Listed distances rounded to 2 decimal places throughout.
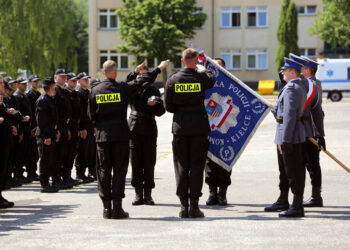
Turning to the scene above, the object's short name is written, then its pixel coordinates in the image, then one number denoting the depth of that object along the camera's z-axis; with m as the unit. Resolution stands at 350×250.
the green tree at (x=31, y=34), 49.69
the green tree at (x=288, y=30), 57.03
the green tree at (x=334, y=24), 54.88
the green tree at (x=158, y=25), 55.88
